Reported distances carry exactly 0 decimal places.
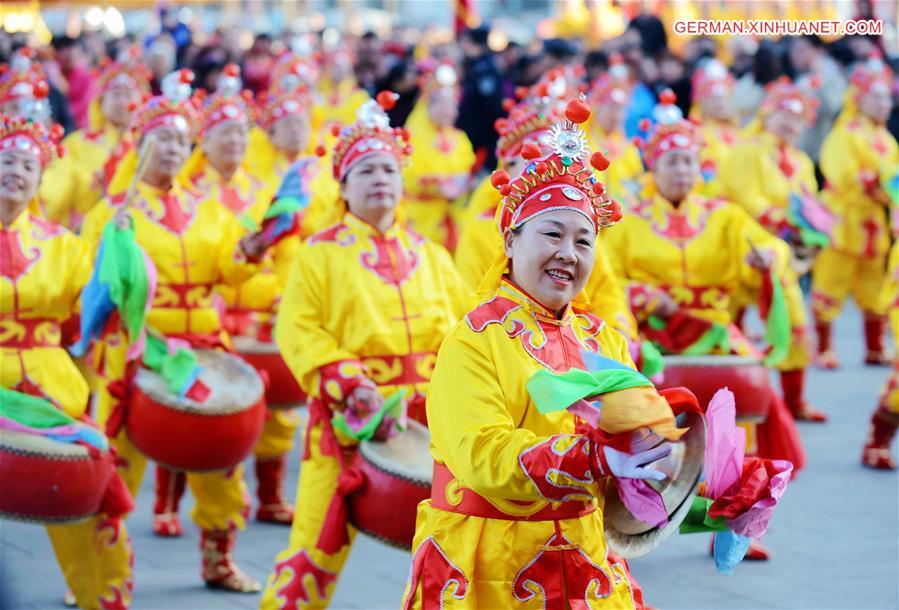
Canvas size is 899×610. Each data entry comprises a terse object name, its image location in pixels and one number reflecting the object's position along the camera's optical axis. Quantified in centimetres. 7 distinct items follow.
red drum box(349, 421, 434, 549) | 917
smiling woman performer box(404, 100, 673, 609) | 695
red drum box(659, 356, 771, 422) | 1255
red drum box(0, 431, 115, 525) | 993
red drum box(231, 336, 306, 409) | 1412
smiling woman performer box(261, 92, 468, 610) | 991
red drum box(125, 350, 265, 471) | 1152
